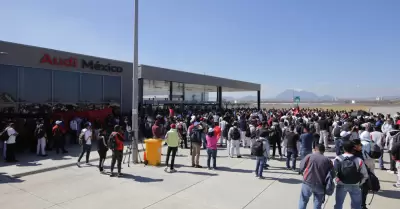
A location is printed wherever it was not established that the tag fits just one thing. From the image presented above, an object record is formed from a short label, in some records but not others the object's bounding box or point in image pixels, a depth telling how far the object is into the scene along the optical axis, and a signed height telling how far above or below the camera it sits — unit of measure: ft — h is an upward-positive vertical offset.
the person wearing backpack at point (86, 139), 33.47 -4.62
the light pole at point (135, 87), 35.29 +2.07
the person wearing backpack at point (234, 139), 38.17 -5.12
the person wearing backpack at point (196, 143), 32.35 -4.86
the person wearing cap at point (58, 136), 39.73 -5.11
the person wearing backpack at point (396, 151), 23.41 -4.12
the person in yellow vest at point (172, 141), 31.32 -4.51
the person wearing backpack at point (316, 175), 16.67 -4.47
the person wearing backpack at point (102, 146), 29.99 -4.92
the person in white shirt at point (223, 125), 45.78 -3.85
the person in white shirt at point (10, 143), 33.96 -5.38
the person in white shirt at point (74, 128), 46.80 -4.55
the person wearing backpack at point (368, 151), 23.62 -4.27
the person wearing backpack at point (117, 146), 28.27 -4.63
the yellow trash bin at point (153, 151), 34.22 -6.21
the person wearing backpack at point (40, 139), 37.76 -5.32
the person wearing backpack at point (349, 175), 16.01 -4.23
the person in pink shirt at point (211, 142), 31.56 -4.61
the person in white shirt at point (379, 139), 31.71 -4.11
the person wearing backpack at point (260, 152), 27.58 -4.99
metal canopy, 68.66 +8.01
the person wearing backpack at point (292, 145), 30.94 -4.77
